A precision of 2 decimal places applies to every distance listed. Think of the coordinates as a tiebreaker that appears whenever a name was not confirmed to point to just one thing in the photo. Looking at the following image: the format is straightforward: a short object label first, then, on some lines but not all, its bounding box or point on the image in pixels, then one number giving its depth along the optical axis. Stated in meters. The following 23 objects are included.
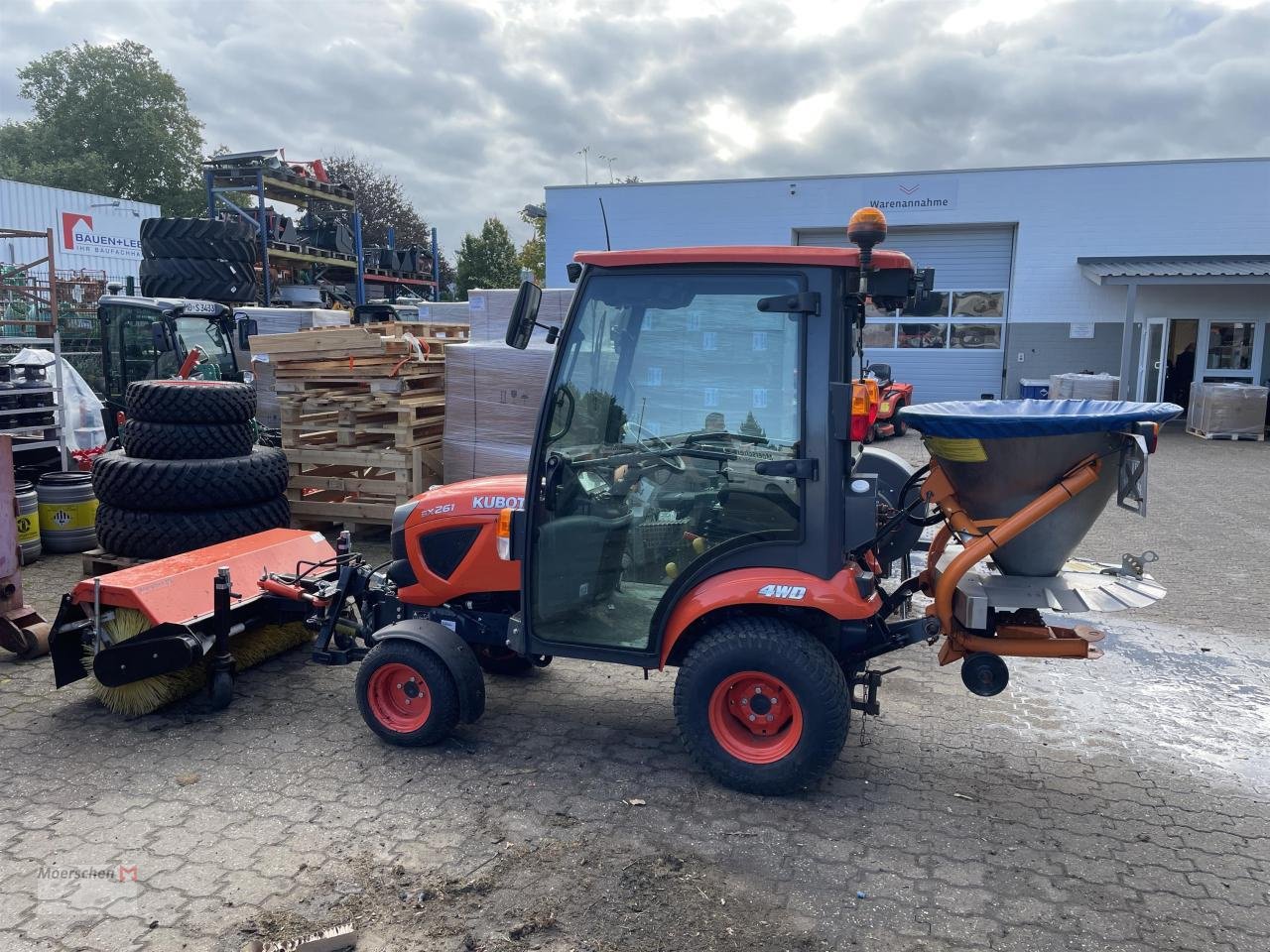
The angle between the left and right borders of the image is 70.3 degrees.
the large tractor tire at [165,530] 5.81
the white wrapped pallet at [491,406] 7.83
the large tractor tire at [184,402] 5.99
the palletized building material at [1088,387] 17.50
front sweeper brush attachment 4.22
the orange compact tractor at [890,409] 16.58
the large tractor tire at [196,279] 13.87
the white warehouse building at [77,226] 25.27
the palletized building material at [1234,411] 17.06
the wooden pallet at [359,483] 7.92
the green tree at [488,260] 35.66
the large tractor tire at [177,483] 5.79
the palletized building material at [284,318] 11.24
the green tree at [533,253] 38.72
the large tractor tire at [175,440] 5.98
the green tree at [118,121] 47.38
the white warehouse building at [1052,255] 19.02
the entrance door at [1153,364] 19.61
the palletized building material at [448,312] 12.69
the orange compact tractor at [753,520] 3.56
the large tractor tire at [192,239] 13.84
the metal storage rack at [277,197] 16.41
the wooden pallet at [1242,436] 17.19
